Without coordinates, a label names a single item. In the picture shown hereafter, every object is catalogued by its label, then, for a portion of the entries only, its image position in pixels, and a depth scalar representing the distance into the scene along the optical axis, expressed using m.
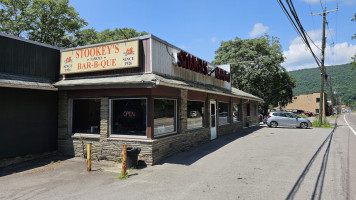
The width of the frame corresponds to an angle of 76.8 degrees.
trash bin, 7.90
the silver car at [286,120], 20.60
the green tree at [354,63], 27.88
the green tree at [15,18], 24.77
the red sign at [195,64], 11.20
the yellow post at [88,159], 7.82
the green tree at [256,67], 32.66
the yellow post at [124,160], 7.12
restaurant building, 8.68
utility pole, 22.95
